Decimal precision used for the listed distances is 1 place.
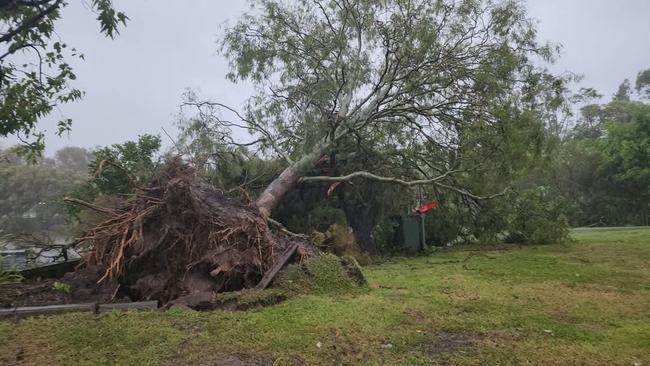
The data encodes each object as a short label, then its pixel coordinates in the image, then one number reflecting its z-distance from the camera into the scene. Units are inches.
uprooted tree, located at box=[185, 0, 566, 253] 446.9
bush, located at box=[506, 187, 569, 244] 538.9
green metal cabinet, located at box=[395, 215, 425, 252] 519.5
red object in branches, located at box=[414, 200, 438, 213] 506.3
